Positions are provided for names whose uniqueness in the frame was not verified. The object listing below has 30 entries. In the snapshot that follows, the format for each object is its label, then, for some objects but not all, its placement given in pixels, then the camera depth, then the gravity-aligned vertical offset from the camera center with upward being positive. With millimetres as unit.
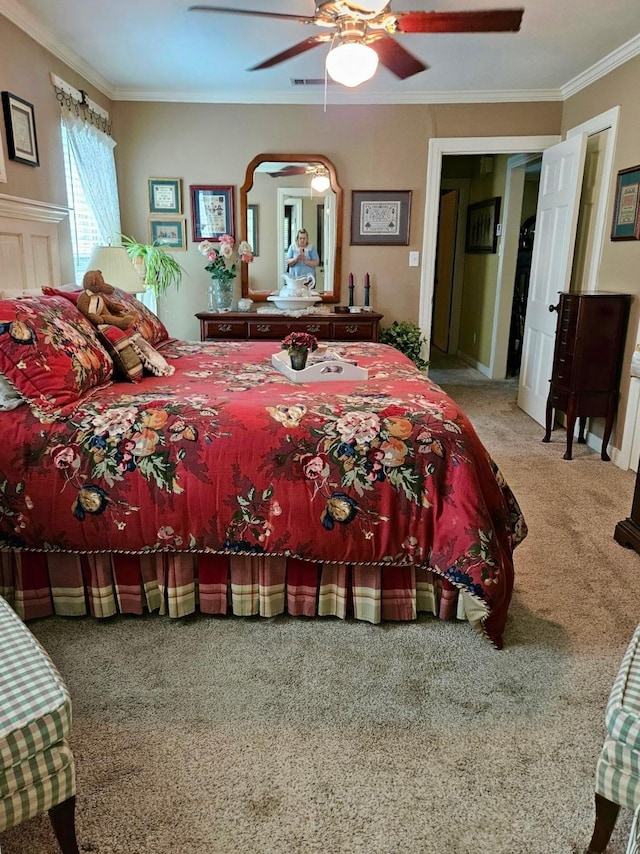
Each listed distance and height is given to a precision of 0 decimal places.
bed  1864 -700
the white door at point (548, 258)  4113 +51
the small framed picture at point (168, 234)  4891 +202
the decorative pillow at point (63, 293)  2469 -146
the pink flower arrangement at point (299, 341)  2492 -326
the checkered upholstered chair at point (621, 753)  1093 -882
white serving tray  2426 -439
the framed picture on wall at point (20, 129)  3021 +647
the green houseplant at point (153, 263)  4625 -30
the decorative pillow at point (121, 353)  2373 -365
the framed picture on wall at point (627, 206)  3582 +358
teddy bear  2398 -187
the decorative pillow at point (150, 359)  2469 -405
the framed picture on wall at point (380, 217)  4809 +357
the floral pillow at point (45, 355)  1885 -314
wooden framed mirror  4766 +390
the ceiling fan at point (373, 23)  2305 +942
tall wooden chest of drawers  3693 -539
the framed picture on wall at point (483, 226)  6280 +419
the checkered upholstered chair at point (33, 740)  1047 -830
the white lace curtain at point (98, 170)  3889 +600
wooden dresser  4602 -480
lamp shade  3533 -45
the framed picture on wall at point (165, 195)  4805 +500
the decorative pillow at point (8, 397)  1903 -433
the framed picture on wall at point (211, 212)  4832 +377
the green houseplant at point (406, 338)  4848 -597
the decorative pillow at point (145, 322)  2939 -311
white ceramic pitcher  4828 -194
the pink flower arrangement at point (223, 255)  4750 +43
